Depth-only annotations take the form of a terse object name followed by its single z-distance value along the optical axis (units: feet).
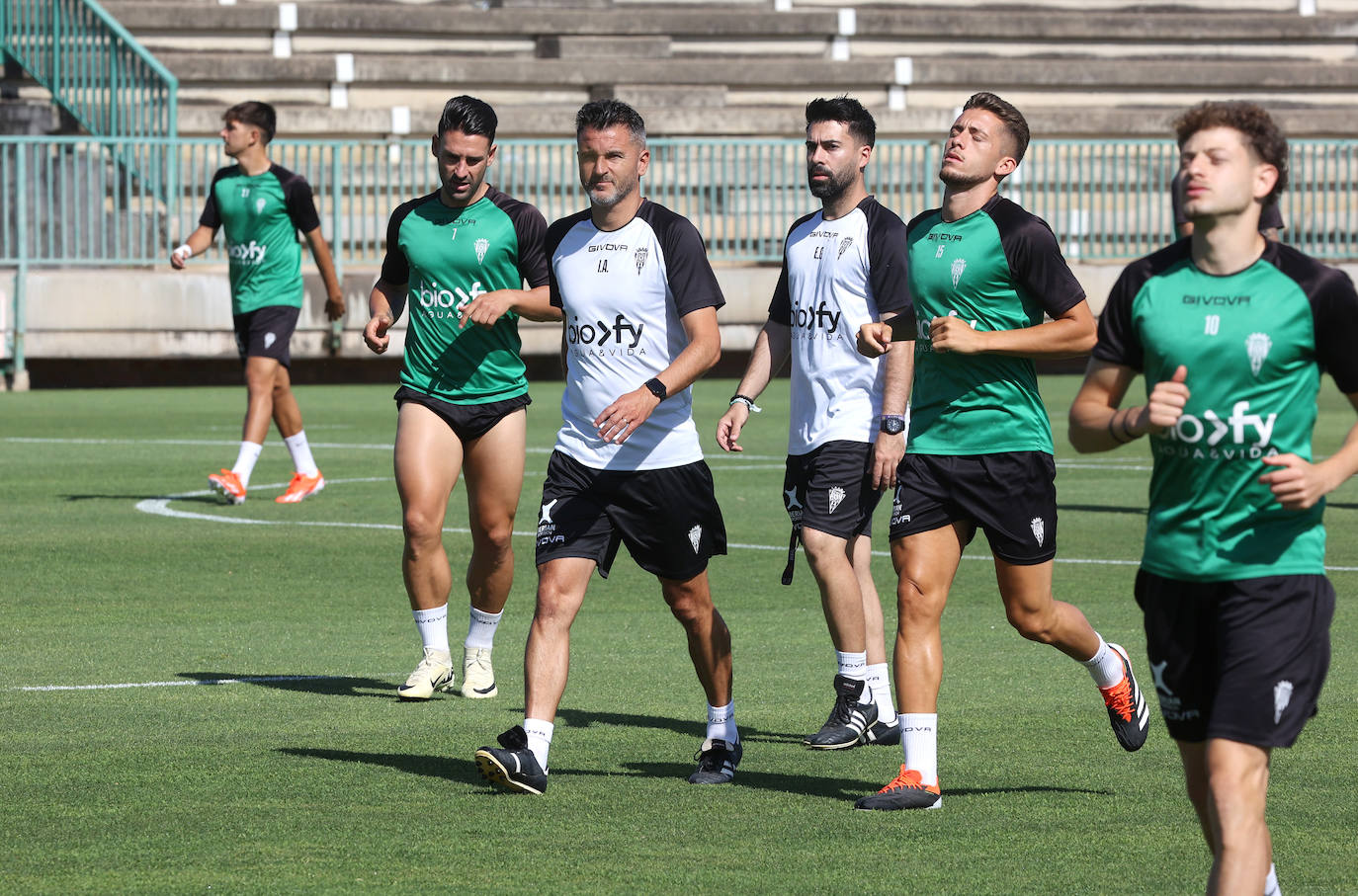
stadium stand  199.82
